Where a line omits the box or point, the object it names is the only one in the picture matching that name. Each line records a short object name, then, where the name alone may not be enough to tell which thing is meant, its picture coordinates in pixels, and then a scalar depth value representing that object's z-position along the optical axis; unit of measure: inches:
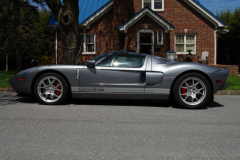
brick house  658.2
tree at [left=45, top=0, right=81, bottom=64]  360.2
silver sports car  223.9
